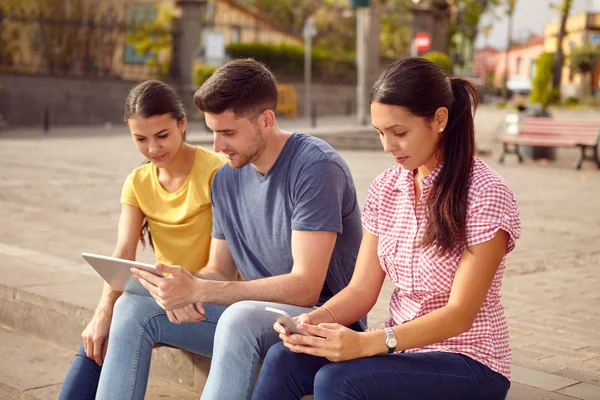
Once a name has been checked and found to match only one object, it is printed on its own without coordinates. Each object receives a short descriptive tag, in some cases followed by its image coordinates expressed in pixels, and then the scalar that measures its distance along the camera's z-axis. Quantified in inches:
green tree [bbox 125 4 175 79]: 1173.1
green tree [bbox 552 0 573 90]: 932.6
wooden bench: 641.6
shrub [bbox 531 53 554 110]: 805.2
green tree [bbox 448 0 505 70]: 1707.7
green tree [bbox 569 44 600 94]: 1608.5
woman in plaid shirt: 107.3
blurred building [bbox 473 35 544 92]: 2768.2
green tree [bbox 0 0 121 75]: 1099.9
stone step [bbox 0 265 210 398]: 169.0
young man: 131.9
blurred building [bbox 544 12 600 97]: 1939.0
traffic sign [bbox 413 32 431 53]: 1018.7
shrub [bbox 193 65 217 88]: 1018.1
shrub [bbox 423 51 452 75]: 908.6
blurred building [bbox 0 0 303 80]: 1096.8
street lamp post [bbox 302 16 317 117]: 1242.2
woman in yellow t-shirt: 156.9
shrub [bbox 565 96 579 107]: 931.3
